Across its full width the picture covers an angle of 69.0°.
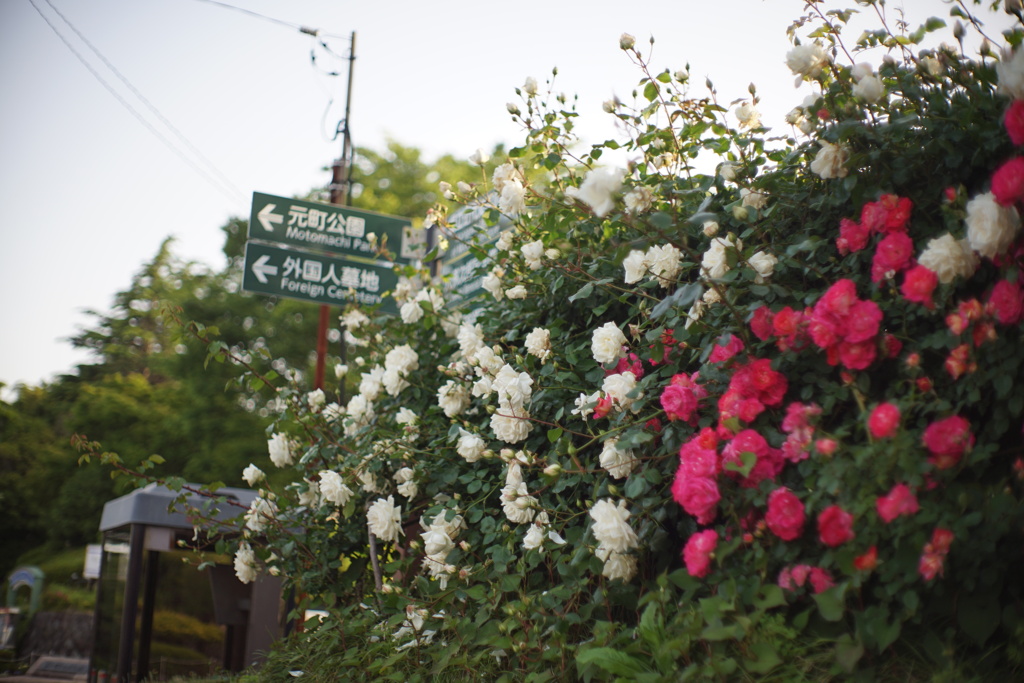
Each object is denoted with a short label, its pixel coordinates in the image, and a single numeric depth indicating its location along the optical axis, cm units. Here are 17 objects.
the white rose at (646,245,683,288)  216
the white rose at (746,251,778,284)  194
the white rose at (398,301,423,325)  339
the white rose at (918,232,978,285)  163
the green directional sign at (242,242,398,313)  525
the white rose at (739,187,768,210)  219
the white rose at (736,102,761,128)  234
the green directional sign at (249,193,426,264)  527
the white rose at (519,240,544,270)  267
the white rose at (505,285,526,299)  286
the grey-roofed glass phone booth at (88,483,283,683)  490
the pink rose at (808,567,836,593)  161
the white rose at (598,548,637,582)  202
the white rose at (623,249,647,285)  217
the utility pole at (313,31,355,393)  658
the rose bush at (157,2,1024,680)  156
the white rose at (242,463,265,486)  348
